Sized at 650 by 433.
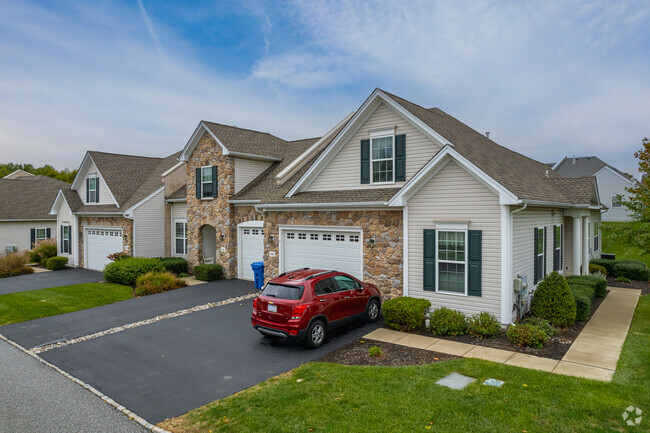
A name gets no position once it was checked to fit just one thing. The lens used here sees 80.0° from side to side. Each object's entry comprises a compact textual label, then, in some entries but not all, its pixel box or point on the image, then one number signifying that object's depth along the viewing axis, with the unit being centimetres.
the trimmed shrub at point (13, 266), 2264
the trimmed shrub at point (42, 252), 2694
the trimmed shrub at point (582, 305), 1122
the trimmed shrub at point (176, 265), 1983
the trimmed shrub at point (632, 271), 1830
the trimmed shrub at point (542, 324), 984
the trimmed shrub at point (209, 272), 1869
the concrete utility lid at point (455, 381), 701
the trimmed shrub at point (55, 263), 2455
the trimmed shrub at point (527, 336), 907
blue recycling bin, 1658
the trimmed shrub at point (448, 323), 1016
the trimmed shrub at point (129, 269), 1858
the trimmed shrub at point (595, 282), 1380
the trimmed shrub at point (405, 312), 1048
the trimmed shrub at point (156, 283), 1664
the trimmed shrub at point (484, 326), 979
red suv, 911
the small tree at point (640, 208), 1089
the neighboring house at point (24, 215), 3006
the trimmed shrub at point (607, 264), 1948
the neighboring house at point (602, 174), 4747
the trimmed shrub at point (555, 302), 1063
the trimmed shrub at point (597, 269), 1864
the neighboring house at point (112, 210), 2166
